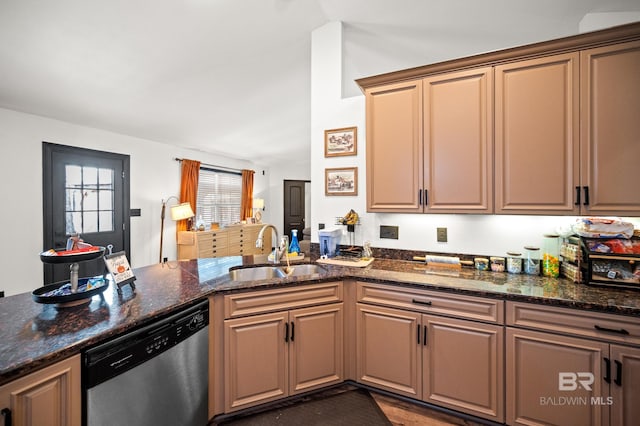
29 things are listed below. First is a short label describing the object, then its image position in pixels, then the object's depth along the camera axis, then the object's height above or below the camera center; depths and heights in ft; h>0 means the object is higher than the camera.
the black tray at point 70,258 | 4.21 -0.73
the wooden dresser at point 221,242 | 16.90 -2.10
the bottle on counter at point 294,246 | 8.36 -1.07
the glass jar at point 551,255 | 6.25 -1.04
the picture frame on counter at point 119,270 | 4.81 -1.06
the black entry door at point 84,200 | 11.15 +0.51
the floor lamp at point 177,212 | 15.84 -0.04
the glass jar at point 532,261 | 6.45 -1.18
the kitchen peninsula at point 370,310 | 3.60 -1.61
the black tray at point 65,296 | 4.16 -1.36
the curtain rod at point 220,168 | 19.66 +3.36
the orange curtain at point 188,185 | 17.38 +1.69
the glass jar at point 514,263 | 6.59 -1.25
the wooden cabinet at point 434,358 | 5.39 -3.14
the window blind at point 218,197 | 19.70 +1.13
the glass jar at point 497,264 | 6.73 -1.30
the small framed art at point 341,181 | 8.53 +0.97
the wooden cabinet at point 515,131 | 5.41 +1.82
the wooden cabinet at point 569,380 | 4.54 -2.99
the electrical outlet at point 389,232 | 8.11 -0.61
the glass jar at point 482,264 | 6.93 -1.34
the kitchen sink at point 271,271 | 7.38 -1.64
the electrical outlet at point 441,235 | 7.55 -0.65
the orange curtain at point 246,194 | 23.20 +1.48
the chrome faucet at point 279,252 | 7.66 -1.15
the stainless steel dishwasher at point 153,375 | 3.55 -2.48
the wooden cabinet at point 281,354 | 5.70 -3.15
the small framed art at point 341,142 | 8.49 +2.20
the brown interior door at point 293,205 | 25.82 +0.61
